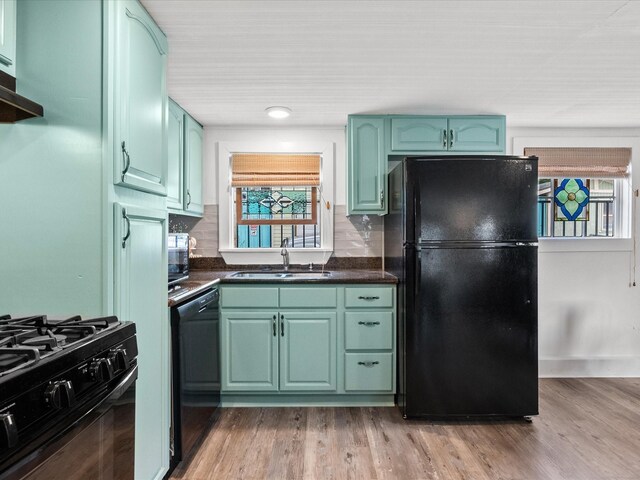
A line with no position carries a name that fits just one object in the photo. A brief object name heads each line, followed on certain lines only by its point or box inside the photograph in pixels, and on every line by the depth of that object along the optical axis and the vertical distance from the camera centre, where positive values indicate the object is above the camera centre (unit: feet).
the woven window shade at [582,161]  11.35 +2.21
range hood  3.87 +1.34
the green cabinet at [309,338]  9.07 -2.25
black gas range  2.52 -1.16
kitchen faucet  10.96 -0.42
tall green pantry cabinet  4.52 +0.51
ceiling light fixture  9.54 +3.07
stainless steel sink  9.23 -0.90
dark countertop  7.57 -0.92
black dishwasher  6.42 -2.39
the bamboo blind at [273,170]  11.21 +1.92
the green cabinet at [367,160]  10.11 +1.99
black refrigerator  8.30 -0.97
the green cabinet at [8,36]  4.16 +2.12
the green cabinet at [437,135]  10.09 +2.61
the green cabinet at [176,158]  8.76 +1.83
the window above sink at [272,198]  11.22 +1.15
